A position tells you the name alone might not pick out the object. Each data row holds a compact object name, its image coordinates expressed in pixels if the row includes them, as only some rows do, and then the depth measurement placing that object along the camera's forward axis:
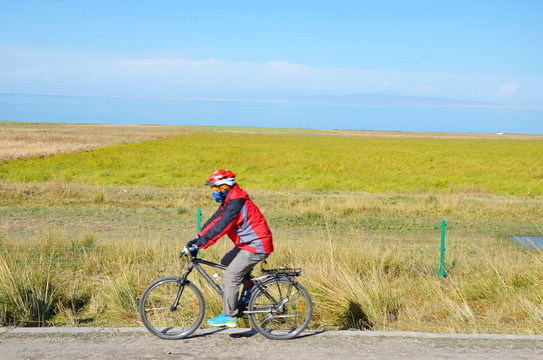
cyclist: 5.34
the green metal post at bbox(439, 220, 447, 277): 8.77
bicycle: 5.69
